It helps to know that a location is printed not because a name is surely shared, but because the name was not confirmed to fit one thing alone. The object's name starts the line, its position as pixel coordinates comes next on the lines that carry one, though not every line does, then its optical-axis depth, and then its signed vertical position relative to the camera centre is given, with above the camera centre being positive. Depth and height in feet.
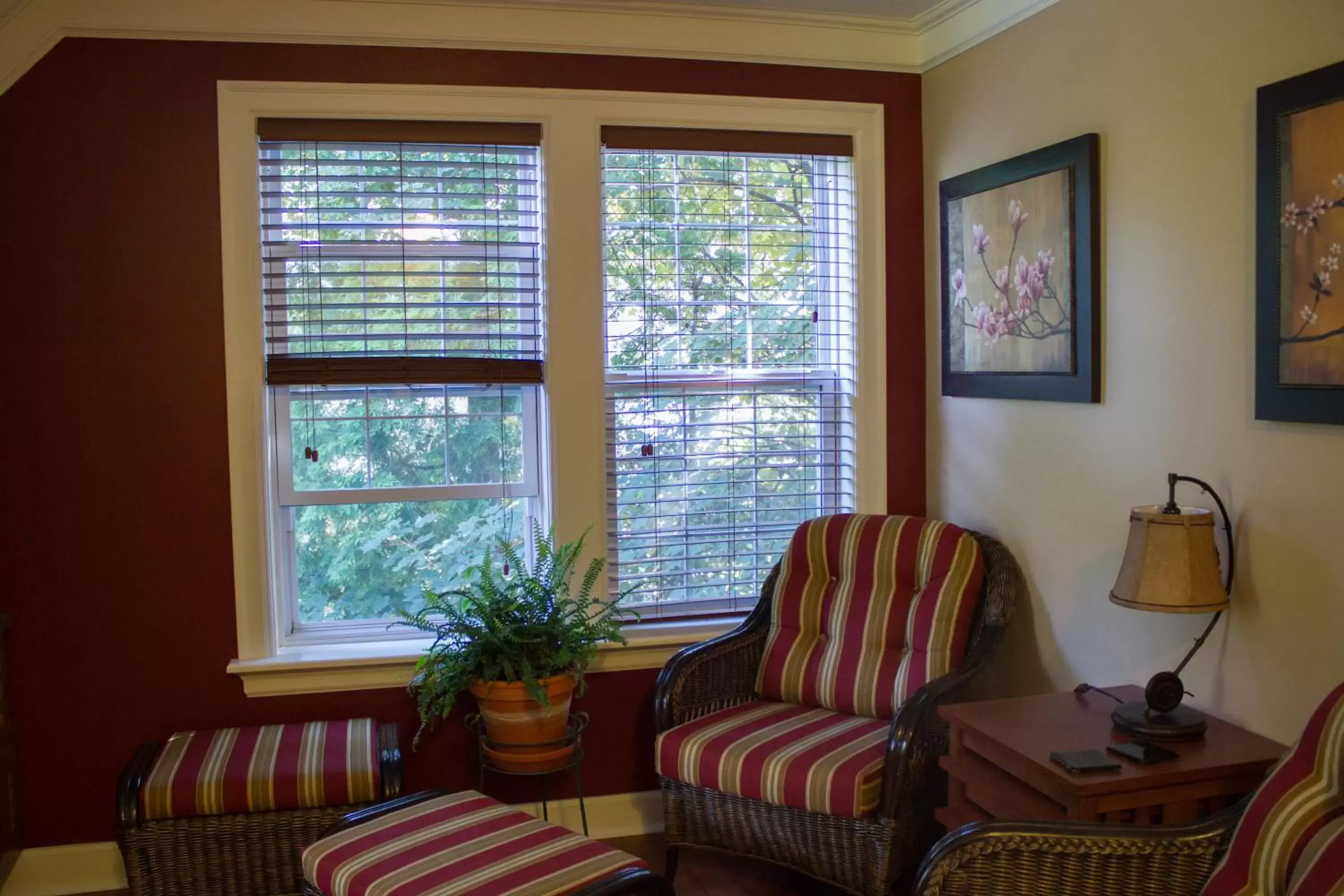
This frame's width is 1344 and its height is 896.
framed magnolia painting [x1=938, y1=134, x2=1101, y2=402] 8.93 +1.12
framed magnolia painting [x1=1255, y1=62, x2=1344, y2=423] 6.62 +0.94
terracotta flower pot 9.38 -2.70
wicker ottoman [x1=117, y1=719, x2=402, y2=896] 8.73 -3.16
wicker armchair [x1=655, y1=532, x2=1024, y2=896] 8.48 -3.18
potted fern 9.37 -2.14
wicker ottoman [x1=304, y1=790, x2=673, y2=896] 7.08 -3.01
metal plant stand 9.62 -2.91
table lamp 7.16 -1.20
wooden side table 6.72 -2.35
